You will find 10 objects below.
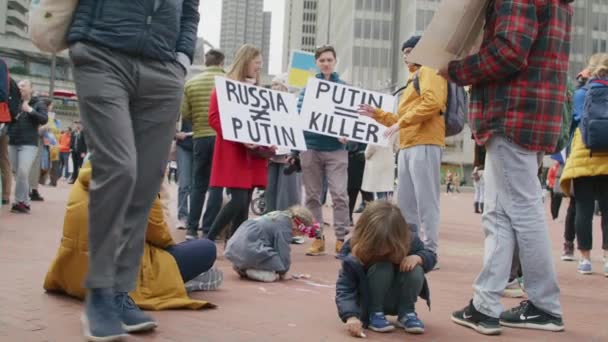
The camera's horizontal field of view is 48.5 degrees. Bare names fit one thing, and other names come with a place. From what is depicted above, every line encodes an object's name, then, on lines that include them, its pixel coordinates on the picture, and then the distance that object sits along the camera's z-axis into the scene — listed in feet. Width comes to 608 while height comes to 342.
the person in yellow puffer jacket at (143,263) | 12.14
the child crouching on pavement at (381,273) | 11.41
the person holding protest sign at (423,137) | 19.48
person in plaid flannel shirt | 12.02
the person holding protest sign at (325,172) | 22.75
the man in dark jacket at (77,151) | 67.67
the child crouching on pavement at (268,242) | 16.90
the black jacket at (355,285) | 11.61
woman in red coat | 20.65
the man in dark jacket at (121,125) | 10.02
